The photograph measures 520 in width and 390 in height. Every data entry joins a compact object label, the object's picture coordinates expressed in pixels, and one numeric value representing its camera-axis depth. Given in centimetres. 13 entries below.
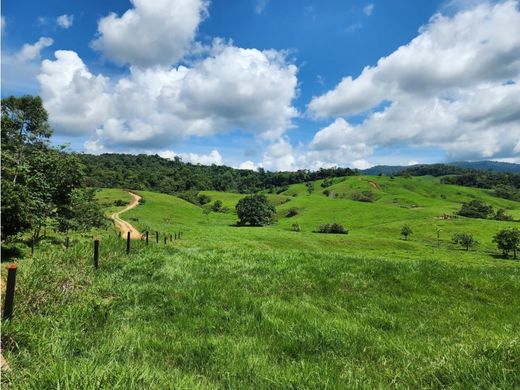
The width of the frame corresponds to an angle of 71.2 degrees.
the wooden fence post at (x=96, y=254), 1358
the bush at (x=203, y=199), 19162
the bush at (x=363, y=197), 19288
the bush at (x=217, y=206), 17288
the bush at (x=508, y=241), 8631
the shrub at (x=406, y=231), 11056
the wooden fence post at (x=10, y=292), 698
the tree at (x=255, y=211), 12361
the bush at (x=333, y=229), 11362
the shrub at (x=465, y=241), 9704
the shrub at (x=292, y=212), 16026
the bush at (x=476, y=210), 15075
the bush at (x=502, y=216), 14688
